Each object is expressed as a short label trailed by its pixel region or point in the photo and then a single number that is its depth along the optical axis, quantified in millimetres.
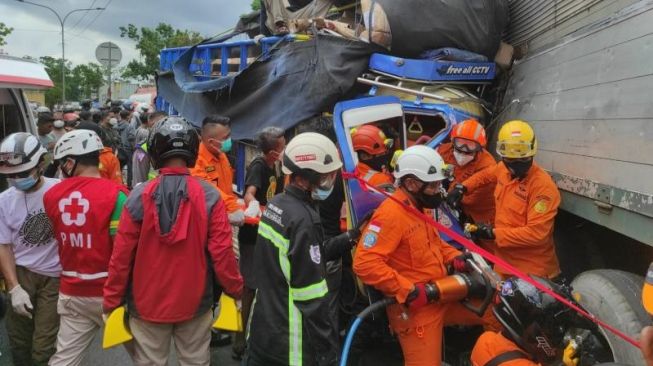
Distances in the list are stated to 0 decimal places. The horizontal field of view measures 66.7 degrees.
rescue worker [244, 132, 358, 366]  2330
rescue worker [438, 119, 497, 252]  4285
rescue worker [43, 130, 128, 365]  2863
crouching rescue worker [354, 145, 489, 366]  2971
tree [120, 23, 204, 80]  31672
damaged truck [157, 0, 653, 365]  2609
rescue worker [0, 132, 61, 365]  3145
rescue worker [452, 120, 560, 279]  3389
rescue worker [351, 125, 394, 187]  3881
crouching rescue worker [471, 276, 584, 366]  2154
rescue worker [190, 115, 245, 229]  4141
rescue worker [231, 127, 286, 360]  4148
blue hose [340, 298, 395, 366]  2965
